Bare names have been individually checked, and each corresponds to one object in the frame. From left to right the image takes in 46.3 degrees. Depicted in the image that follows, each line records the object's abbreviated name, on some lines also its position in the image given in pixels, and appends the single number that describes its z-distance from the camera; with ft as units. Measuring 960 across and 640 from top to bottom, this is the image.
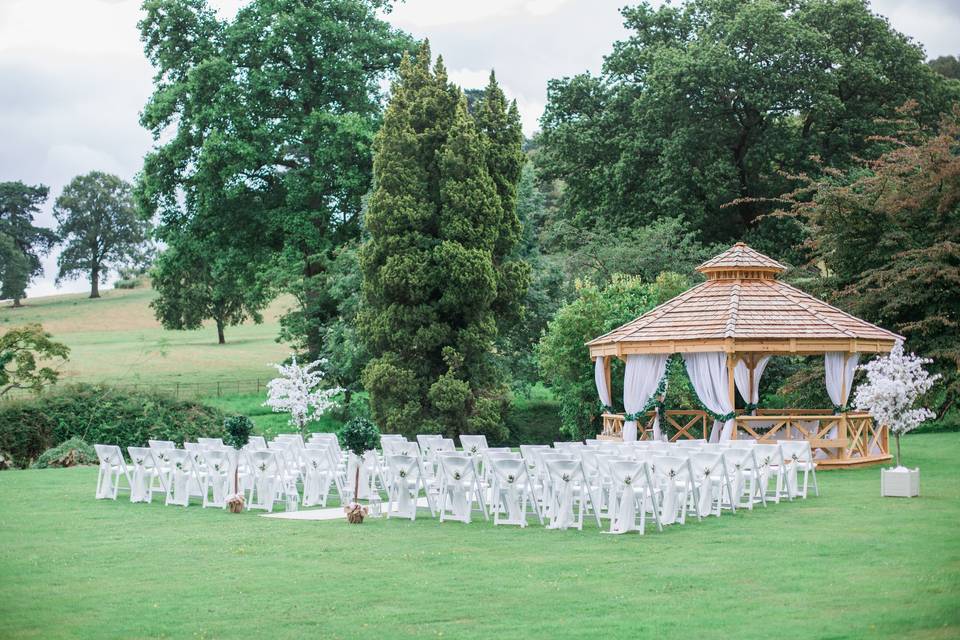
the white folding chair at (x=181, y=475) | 52.70
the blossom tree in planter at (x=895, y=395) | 50.85
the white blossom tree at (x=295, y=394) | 76.33
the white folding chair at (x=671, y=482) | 42.63
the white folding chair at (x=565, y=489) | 41.47
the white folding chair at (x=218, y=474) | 51.65
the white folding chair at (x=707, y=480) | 45.11
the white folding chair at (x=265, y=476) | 49.55
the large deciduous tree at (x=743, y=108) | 111.04
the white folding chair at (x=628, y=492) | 40.88
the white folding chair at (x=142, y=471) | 53.31
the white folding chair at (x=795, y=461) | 51.85
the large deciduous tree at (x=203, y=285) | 116.98
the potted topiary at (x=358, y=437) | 46.73
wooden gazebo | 68.44
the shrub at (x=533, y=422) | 99.09
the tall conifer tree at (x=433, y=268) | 86.84
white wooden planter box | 50.11
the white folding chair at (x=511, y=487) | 43.19
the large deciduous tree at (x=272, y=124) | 110.63
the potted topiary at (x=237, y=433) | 51.42
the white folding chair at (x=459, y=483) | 45.12
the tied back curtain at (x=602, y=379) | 77.30
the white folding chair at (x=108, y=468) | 54.03
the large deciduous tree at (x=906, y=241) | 81.82
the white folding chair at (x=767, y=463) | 49.70
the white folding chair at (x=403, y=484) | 45.85
